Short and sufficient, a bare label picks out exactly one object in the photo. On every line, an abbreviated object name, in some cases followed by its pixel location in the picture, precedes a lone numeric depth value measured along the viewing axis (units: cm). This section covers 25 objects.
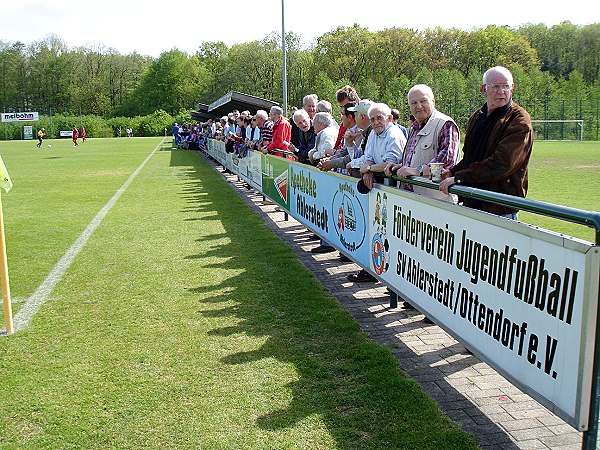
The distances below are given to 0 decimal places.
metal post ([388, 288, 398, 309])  626
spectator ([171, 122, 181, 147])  4612
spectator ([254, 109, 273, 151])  1422
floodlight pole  2816
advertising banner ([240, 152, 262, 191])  1420
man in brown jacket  454
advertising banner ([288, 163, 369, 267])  659
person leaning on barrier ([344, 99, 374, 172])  661
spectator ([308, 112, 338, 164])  867
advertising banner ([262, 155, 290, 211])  1082
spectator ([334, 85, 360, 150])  779
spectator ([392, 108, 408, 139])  929
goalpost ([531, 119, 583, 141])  5481
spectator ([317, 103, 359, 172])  752
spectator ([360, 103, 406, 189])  620
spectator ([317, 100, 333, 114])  955
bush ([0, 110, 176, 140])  8931
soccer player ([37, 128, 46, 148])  5781
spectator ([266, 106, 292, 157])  1224
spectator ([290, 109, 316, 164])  1009
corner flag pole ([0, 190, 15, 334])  562
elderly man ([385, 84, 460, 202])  545
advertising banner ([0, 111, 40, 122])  9238
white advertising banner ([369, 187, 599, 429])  297
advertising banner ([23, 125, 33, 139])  8831
